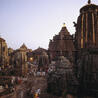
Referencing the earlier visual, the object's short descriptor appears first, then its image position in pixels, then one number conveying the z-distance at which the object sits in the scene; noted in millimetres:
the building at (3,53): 38056
